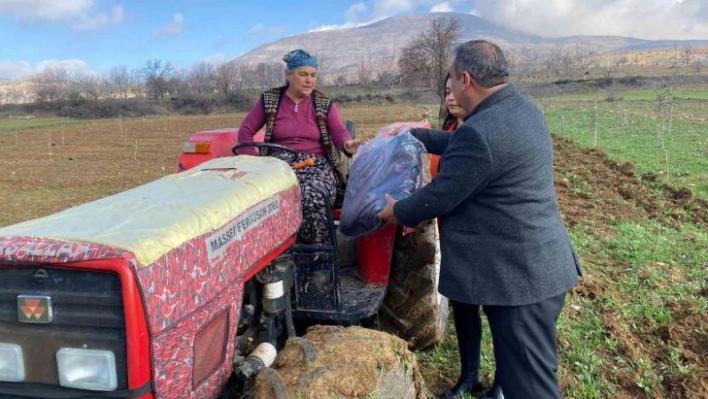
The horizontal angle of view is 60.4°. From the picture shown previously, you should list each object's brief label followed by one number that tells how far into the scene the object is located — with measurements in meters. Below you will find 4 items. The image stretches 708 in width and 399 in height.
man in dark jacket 2.32
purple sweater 3.71
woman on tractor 3.65
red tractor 1.75
